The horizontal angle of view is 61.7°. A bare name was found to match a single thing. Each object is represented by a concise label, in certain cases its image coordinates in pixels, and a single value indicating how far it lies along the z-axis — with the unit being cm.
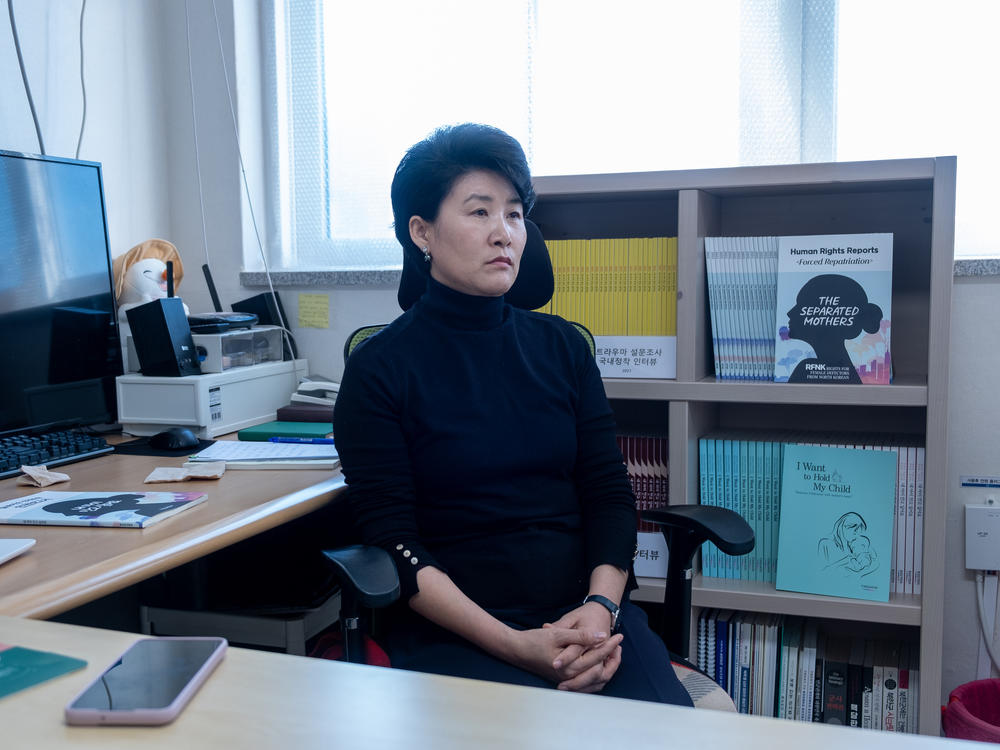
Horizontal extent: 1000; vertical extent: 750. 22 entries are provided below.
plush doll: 216
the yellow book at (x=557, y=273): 189
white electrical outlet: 186
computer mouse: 175
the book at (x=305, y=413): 204
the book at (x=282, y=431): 186
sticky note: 242
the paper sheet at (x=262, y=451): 163
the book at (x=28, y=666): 67
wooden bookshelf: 160
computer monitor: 168
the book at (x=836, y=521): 167
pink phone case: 60
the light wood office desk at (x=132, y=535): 96
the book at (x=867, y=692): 177
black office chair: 111
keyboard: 152
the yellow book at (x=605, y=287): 185
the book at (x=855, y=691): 177
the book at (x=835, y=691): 178
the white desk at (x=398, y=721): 57
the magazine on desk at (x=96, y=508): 119
